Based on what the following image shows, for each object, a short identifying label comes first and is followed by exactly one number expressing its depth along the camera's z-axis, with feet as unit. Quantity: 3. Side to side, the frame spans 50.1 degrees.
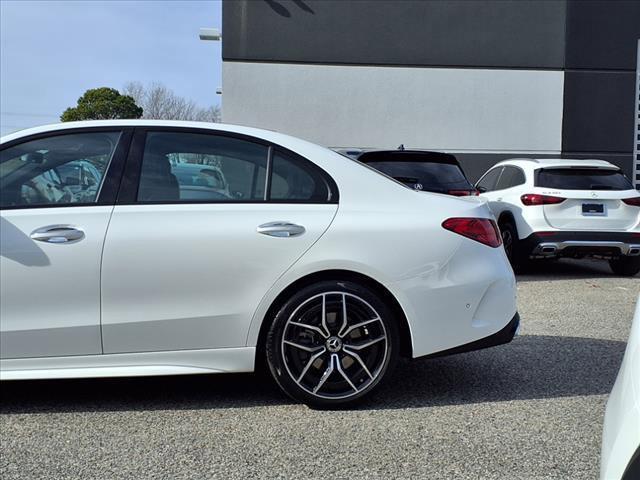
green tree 148.25
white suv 28.32
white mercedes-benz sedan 12.05
